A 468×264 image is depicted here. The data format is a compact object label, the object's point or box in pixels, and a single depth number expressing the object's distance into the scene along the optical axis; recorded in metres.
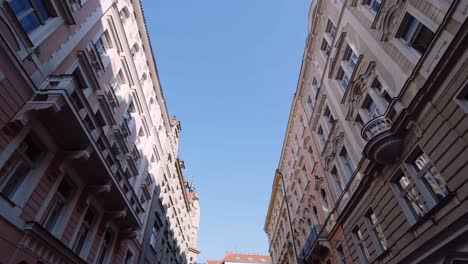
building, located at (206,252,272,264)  74.88
